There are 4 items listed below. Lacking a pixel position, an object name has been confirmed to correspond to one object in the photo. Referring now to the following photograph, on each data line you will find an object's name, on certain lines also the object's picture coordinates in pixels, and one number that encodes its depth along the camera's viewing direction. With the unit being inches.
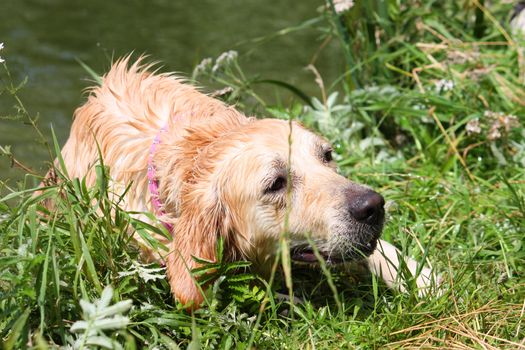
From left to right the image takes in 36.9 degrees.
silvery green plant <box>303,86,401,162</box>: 205.6
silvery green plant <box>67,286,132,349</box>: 97.1
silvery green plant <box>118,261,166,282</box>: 122.0
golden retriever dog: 131.6
